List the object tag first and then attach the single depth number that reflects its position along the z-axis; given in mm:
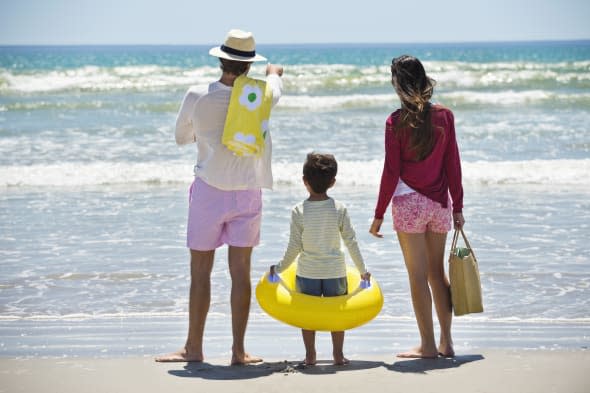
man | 8211
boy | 8086
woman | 8187
